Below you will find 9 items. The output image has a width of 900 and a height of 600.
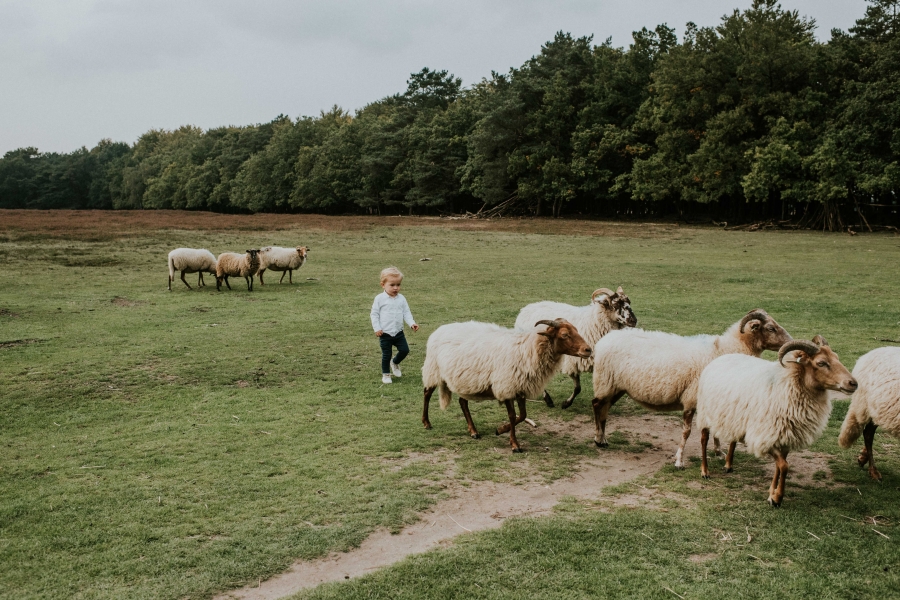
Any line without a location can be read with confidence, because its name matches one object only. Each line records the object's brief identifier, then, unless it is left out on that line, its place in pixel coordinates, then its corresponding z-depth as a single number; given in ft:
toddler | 31.86
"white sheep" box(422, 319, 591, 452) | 24.07
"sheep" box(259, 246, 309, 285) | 71.67
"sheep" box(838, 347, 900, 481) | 19.48
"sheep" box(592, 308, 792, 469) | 22.95
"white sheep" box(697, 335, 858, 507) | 18.28
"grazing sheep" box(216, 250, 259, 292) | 68.13
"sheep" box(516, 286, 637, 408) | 29.94
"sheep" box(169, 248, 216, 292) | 68.39
